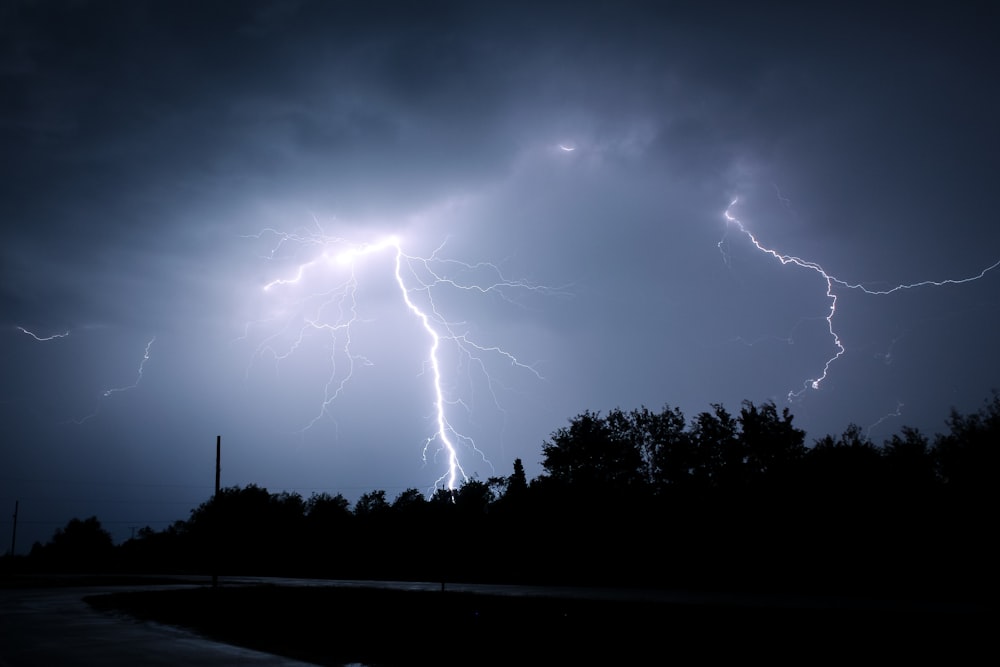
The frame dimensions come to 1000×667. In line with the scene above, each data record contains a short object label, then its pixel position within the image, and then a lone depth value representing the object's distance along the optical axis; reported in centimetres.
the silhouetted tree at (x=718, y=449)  4169
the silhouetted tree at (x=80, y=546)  9119
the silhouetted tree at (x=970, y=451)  2570
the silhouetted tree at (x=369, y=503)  7162
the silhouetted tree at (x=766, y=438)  4013
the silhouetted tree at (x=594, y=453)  4706
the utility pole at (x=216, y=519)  2631
